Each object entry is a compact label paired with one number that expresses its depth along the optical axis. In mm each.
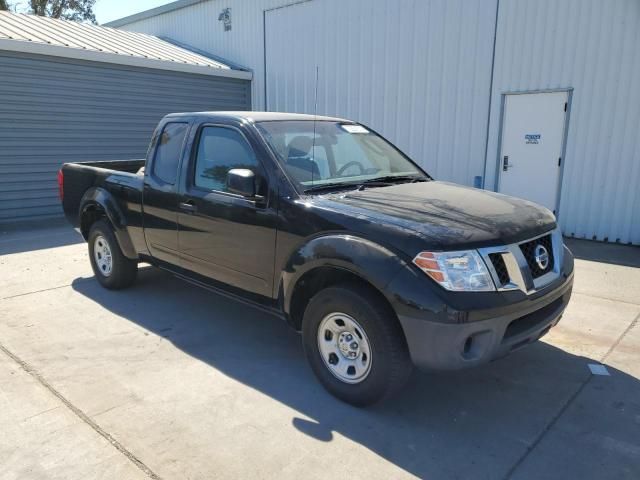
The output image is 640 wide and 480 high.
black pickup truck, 2836
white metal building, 7934
